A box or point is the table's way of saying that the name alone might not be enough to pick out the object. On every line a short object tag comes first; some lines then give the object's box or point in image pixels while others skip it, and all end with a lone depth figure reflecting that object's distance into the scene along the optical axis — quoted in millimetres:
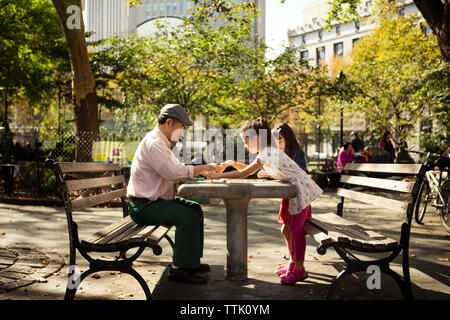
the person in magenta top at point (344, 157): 14938
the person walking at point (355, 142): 18269
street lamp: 17453
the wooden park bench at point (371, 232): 3715
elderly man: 4324
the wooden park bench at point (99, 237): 3656
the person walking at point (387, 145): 18484
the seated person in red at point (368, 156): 16609
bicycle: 7940
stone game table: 4066
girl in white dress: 4543
